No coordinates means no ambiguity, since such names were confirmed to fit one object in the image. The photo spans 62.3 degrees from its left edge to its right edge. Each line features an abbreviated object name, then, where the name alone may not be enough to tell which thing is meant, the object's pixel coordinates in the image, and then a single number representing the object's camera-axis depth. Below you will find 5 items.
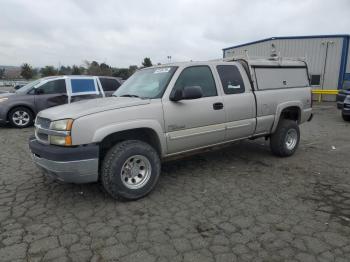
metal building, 19.84
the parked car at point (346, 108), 10.87
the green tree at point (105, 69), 46.47
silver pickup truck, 3.49
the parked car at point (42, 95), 9.41
